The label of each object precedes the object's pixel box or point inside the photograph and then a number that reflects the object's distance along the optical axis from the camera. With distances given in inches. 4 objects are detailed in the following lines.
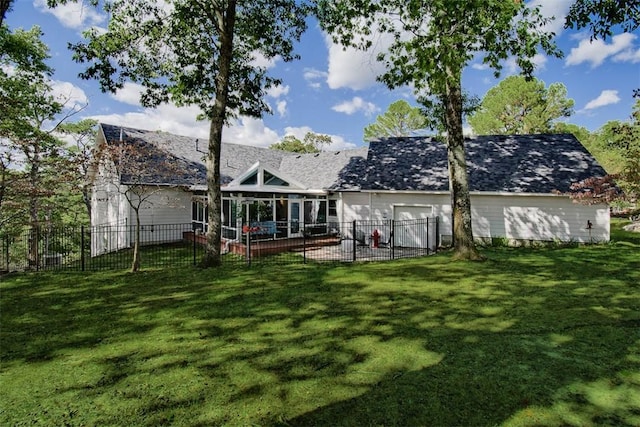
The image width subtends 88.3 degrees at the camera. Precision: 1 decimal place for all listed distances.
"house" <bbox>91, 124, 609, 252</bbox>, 629.0
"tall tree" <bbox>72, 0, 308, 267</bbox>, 441.7
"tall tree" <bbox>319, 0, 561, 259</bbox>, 317.4
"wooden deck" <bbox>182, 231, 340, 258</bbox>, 582.5
